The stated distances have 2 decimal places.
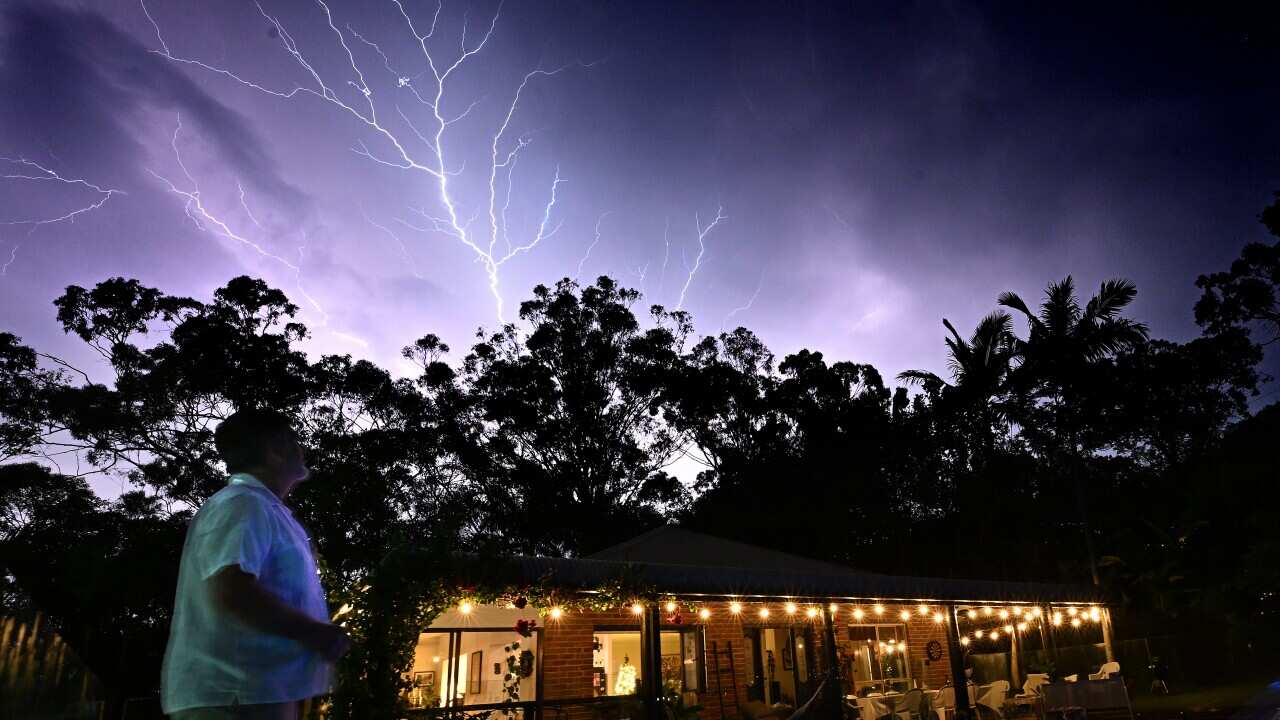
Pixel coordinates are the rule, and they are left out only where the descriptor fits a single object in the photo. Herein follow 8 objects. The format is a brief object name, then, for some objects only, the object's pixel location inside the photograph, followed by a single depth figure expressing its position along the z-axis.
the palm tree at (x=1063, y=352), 18.81
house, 7.91
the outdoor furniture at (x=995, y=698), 10.63
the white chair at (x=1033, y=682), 11.53
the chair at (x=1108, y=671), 11.25
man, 1.31
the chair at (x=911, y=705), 9.79
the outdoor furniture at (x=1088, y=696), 9.09
